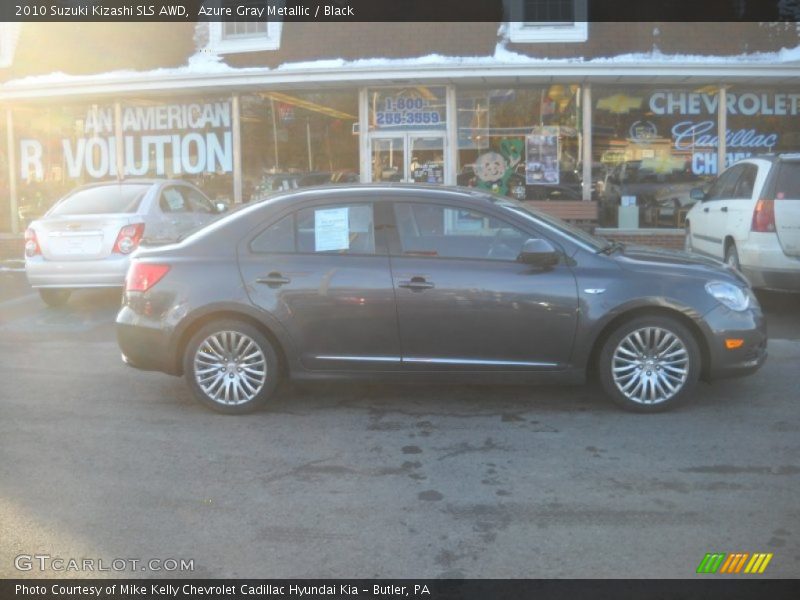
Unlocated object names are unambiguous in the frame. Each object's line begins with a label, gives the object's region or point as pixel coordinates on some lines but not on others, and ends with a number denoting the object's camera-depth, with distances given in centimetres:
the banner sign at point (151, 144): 1633
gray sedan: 622
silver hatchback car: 1060
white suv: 951
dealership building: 1451
